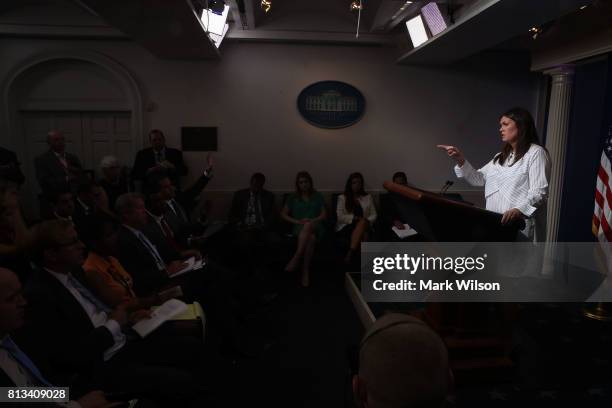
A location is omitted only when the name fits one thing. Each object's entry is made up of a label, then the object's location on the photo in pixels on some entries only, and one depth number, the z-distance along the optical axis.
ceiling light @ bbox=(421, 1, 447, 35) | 3.75
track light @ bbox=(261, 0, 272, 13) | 3.39
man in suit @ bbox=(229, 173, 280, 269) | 4.38
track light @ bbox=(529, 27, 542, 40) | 3.50
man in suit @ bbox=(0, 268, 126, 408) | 1.23
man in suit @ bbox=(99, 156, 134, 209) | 4.47
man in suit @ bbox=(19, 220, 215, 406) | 1.55
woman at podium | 2.43
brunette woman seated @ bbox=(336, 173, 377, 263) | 4.52
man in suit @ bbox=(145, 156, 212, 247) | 3.43
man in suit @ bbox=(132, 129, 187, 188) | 4.83
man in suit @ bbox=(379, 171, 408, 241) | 4.76
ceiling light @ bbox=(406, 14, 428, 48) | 4.18
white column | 4.14
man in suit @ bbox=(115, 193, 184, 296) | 2.47
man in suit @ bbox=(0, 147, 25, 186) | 4.37
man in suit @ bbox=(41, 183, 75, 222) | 3.01
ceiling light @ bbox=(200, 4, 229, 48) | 3.86
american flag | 3.30
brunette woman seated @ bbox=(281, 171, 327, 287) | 4.41
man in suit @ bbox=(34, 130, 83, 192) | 4.37
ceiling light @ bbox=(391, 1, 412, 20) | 3.97
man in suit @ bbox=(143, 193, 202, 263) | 2.96
